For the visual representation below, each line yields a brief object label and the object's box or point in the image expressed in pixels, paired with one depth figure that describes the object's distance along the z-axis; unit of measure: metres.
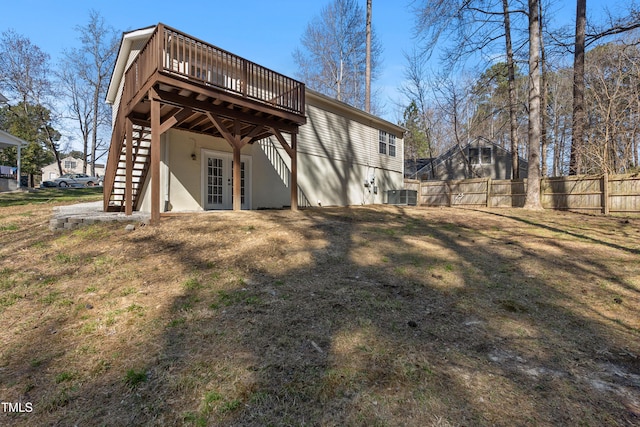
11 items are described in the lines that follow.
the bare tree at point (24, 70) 24.09
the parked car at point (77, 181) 27.97
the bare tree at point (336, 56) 21.31
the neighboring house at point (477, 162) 25.17
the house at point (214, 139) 6.37
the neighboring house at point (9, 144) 16.66
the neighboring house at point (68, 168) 49.56
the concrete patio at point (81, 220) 6.10
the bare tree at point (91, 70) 27.92
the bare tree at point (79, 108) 28.84
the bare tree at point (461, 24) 13.69
